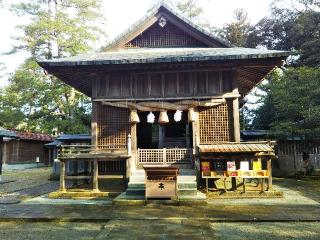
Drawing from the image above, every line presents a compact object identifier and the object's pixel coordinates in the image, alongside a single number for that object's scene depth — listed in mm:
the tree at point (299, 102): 20562
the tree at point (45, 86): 34500
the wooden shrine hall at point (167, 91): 14578
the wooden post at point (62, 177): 14398
